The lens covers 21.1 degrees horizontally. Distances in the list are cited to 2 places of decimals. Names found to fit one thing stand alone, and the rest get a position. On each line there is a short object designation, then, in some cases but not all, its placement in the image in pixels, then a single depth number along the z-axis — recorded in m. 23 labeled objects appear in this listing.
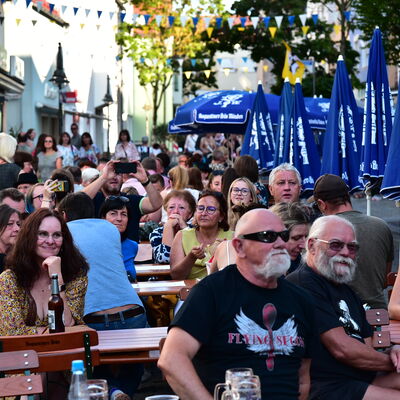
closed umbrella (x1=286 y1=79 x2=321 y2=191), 13.70
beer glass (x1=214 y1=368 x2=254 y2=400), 3.94
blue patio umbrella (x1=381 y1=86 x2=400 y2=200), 8.80
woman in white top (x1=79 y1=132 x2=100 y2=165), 22.97
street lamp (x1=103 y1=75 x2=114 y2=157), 38.66
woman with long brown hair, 6.64
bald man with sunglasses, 5.07
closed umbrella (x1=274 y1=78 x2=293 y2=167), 15.21
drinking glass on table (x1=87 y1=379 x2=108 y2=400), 3.86
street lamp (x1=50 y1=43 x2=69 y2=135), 24.00
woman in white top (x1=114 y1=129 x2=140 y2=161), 19.52
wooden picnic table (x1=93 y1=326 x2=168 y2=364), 6.66
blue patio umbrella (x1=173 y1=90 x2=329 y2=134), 20.73
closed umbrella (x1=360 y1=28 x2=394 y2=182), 10.95
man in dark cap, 7.69
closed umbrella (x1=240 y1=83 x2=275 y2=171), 17.62
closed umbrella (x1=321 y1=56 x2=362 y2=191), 12.13
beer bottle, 6.54
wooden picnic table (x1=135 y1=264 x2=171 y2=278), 10.20
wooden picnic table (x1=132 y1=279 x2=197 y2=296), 8.84
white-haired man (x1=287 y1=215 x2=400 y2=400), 5.85
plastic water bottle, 3.79
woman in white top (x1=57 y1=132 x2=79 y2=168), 19.23
